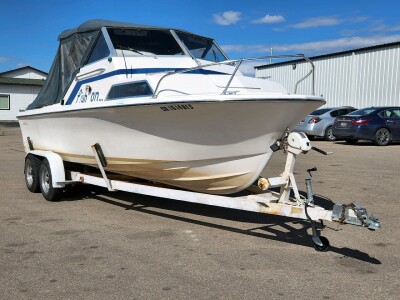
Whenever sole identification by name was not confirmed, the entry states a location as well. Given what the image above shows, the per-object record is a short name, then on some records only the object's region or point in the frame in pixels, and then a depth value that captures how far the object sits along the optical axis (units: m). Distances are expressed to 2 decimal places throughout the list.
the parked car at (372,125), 16.55
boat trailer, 4.50
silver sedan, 18.81
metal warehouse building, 22.48
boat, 5.13
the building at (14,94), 39.22
